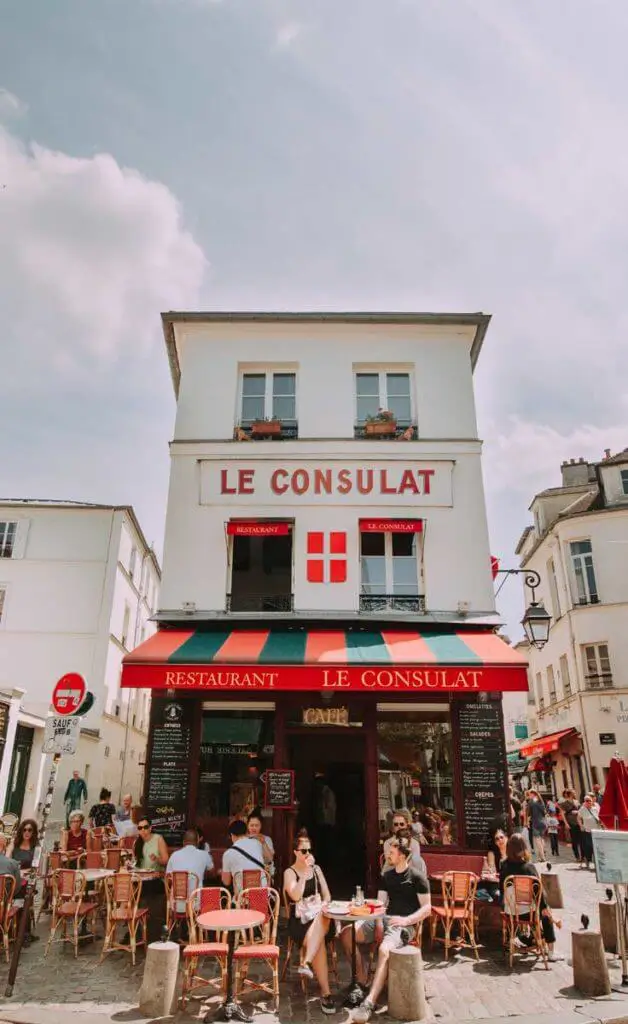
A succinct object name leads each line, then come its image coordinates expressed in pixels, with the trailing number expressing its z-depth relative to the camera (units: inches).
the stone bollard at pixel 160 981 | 207.3
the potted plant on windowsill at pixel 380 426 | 448.1
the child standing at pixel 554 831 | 634.2
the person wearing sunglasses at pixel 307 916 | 224.7
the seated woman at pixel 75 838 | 370.3
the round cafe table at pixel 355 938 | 216.5
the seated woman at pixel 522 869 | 263.3
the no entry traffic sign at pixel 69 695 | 299.3
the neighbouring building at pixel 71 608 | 812.0
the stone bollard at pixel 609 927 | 270.7
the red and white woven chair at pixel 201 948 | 219.8
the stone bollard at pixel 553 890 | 359.6
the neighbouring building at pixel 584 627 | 770.2
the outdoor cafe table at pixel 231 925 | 206.1
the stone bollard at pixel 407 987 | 205.3
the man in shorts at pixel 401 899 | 233.9
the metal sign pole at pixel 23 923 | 228.9
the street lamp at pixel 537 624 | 389.1
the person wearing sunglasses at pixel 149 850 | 321.4
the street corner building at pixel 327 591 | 358.6
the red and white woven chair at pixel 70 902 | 274.9
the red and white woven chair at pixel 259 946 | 217.9
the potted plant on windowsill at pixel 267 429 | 448.1
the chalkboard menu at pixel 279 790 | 358.6
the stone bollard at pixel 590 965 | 223.3
